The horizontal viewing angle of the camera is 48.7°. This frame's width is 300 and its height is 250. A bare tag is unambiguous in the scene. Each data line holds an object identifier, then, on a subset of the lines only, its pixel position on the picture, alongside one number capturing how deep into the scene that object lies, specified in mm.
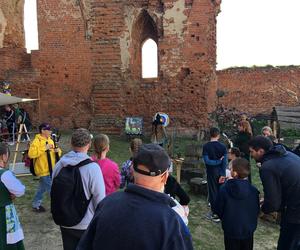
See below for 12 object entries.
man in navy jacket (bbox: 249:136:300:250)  3504
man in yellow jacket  5738
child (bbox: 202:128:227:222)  5977
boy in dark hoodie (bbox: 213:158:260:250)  3809
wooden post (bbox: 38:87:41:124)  15094
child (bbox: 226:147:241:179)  5785
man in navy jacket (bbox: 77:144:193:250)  1799
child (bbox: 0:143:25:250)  3584
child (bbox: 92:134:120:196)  3975
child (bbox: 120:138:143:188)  4126
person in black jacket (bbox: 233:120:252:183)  7363
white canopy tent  10758
